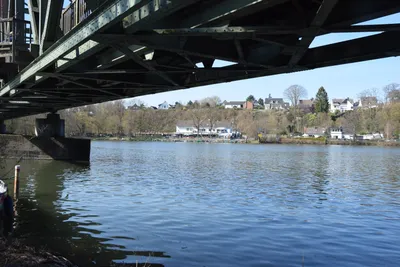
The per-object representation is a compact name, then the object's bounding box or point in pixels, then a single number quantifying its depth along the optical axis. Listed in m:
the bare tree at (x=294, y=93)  161.75
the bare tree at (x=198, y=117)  186.55
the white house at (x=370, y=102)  149.62
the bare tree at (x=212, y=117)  187.50
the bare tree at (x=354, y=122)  148.88
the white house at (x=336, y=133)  161.12
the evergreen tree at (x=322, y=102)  183.12
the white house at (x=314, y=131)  161.70
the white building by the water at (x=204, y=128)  186.75
